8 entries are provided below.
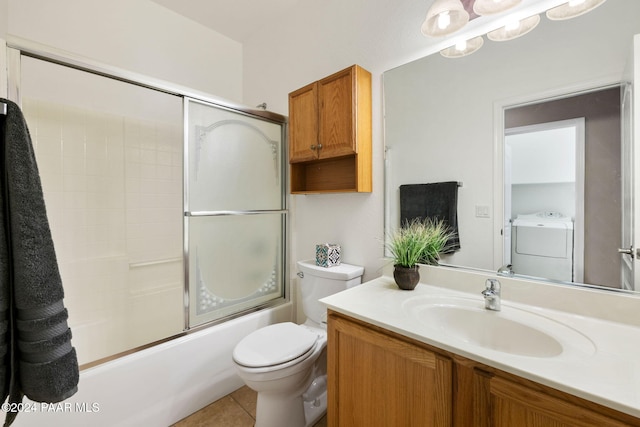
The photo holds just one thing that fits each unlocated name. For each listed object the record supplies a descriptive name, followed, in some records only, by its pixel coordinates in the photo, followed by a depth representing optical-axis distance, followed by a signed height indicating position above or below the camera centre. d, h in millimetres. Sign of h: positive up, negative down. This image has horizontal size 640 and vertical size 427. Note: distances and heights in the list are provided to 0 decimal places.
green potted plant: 1286 -190
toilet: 1244 -701
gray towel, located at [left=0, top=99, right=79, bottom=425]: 656 -191
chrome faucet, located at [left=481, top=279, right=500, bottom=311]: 1062 -336
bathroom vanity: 646 -431
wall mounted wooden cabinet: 1558 +466
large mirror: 984 +266
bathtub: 1228 -882
